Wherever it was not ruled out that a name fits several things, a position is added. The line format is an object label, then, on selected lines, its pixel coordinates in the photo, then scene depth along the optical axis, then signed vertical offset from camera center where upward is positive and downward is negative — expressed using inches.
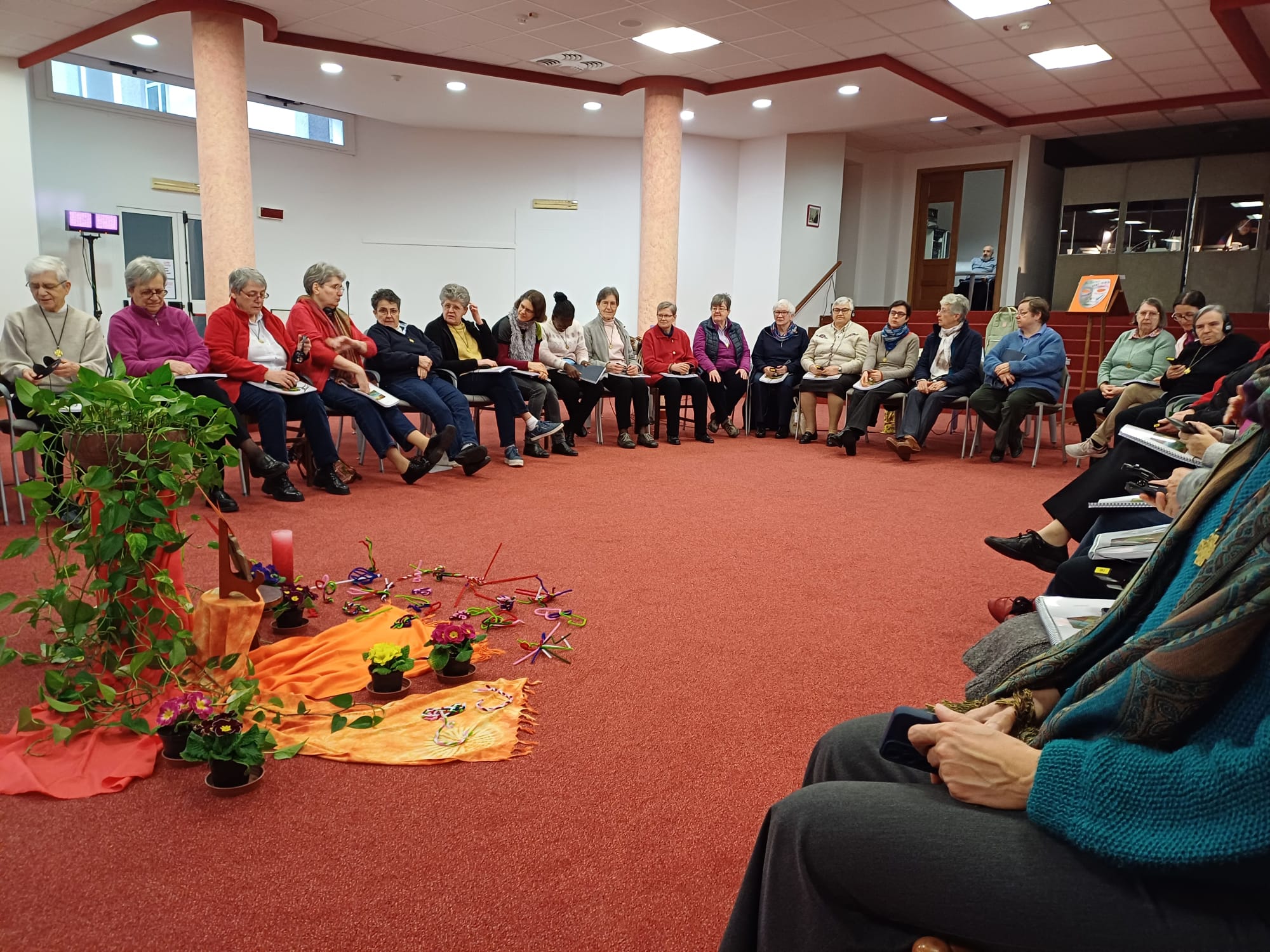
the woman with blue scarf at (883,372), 281.6 -16.4
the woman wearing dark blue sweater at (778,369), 314.3 -18.1
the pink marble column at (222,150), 269.6 +45.9
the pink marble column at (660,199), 354.3 +46.2
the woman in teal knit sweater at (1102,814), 34.3 -20.4
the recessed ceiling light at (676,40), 300.2 +93.6
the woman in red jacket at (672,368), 299.3 -18.0
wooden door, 508.1 +51.0
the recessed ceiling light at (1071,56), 311.6 +96.1
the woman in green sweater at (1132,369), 246.7 -11.4
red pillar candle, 112.5 -31.7
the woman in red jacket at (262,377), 186.5 -15.9
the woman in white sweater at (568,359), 273.3 -14.9
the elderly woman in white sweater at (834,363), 302.2 -14.7
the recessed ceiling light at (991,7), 266.8 +95.3
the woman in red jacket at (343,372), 202.1 -15.6
